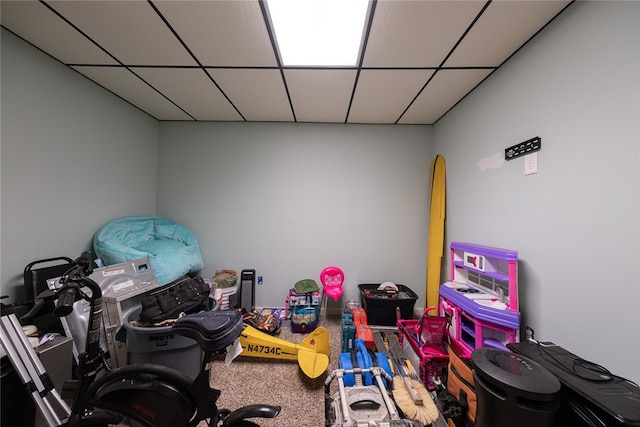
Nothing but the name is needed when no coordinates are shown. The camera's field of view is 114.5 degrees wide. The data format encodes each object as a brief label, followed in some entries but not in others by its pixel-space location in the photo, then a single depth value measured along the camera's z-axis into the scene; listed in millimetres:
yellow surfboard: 2365
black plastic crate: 2244
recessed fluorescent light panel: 1186
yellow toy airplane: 1677
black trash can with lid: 704
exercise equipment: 912
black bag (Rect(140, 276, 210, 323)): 1564
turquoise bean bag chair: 1888
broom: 1090
